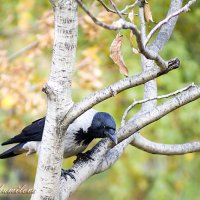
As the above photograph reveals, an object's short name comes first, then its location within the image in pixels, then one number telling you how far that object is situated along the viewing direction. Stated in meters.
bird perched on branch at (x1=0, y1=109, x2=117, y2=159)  9.56
